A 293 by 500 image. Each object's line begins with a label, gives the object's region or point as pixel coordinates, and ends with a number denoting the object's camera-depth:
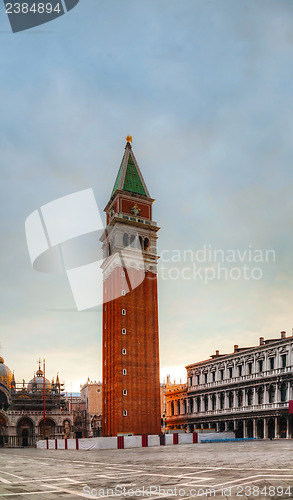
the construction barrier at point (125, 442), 49.81
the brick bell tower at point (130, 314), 68.75
